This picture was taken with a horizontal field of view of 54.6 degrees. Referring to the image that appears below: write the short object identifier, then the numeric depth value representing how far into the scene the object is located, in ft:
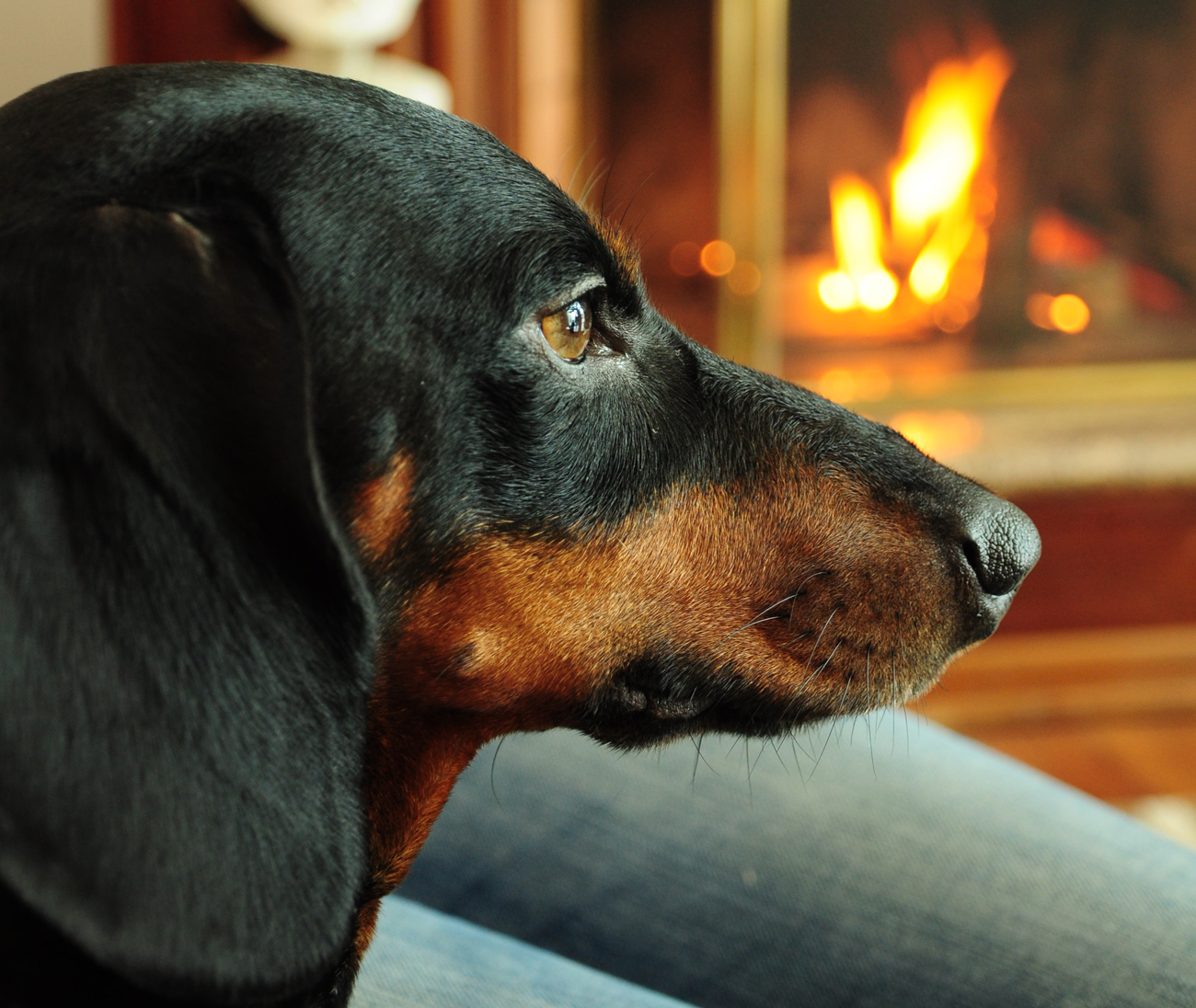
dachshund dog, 1.88
